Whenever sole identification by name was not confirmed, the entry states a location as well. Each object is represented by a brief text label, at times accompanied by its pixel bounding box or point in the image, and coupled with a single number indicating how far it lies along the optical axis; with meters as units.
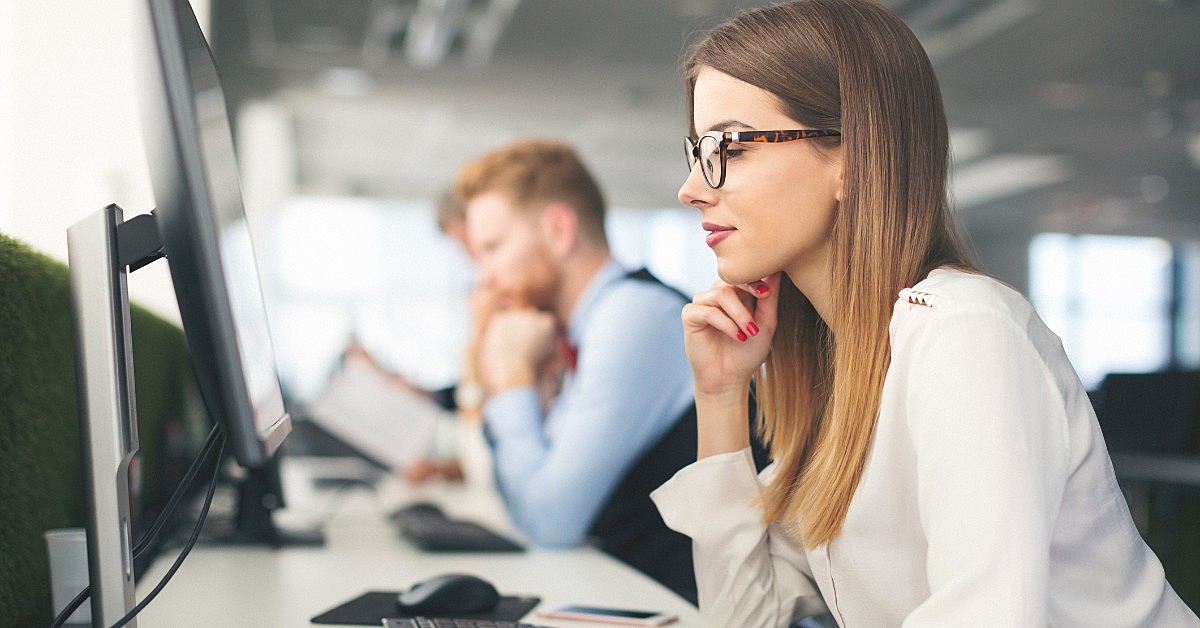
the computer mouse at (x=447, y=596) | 1.12
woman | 0.77
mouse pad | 1.13
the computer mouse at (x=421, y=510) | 2.12
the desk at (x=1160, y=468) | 2.97
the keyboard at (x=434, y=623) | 1.04
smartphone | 1.16
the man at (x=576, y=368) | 1.87
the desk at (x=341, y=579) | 1.21
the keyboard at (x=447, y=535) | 1.75
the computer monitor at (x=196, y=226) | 0.64
